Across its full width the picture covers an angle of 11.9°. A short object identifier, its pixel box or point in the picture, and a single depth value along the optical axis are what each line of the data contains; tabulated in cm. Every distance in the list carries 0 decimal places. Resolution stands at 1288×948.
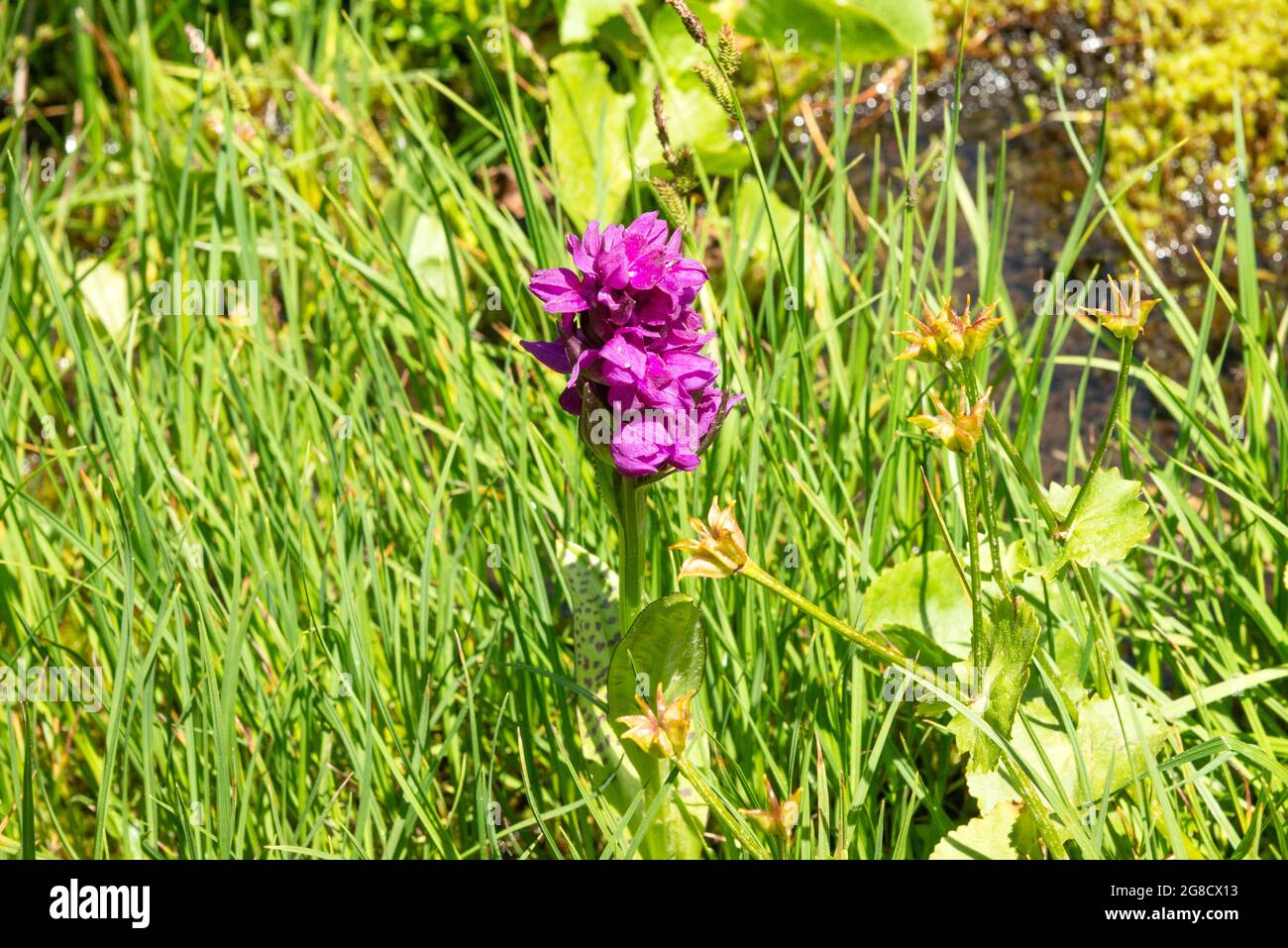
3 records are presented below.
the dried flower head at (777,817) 122
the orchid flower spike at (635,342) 123
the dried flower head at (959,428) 122
